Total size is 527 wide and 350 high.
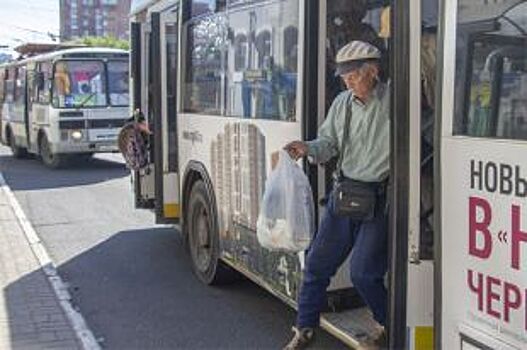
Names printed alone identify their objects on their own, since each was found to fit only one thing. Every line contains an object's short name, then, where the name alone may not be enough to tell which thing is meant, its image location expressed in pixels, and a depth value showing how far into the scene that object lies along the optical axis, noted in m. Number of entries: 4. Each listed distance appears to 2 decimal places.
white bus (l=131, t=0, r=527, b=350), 3.26
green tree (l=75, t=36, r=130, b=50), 52.36
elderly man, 4.51
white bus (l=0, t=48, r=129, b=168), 17.66
